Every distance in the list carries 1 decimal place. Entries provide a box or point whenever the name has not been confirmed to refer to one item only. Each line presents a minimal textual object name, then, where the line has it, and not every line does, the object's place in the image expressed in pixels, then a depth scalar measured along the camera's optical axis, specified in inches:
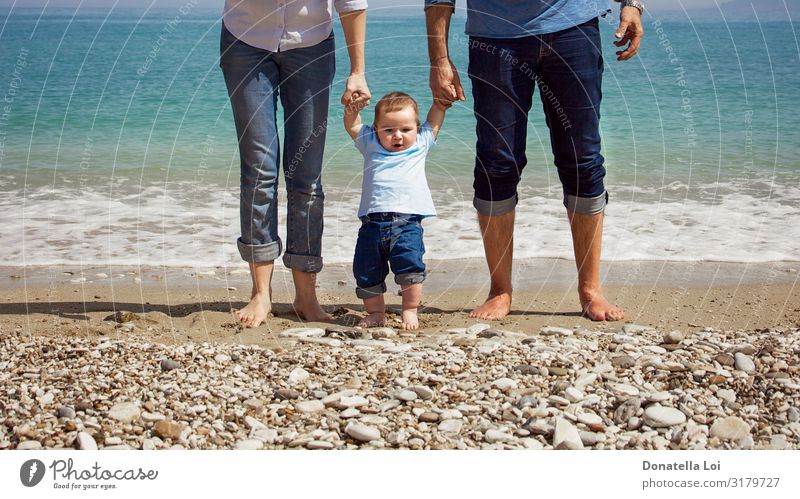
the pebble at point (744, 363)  159.8
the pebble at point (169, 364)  160.6
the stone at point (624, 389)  148.3
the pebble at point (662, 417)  138.3
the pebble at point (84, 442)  130.4
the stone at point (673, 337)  177.3
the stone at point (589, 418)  138.8
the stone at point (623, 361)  161.8
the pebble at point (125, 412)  139.0
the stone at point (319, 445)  132.5
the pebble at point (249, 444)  132.6
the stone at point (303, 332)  184.1
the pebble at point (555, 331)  186.9
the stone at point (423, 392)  147.6
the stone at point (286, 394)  148.7
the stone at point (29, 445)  130.8
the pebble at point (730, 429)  135.7
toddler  185.6
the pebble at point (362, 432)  134.4
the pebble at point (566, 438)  132.5
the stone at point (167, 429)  134.9
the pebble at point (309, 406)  143.6
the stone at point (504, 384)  150.7
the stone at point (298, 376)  155.6
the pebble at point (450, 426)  137.4
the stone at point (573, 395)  146.2
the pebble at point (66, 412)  139.0
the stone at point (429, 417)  140.7
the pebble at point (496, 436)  134.5
